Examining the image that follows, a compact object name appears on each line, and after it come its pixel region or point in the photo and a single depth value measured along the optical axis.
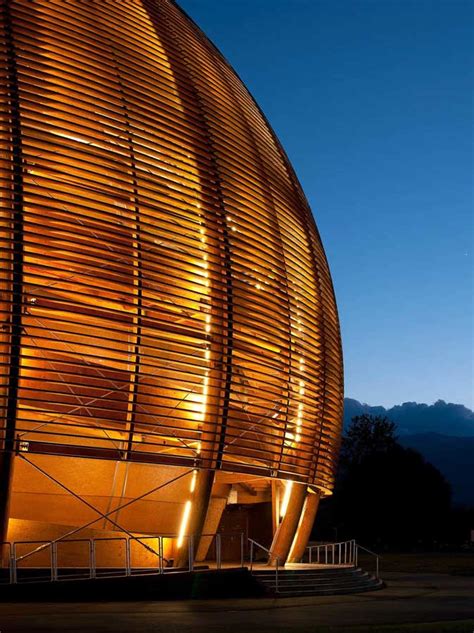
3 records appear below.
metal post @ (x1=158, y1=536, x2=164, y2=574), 17.64
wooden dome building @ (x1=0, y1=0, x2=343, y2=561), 17.39
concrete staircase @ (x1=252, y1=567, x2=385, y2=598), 19.45
